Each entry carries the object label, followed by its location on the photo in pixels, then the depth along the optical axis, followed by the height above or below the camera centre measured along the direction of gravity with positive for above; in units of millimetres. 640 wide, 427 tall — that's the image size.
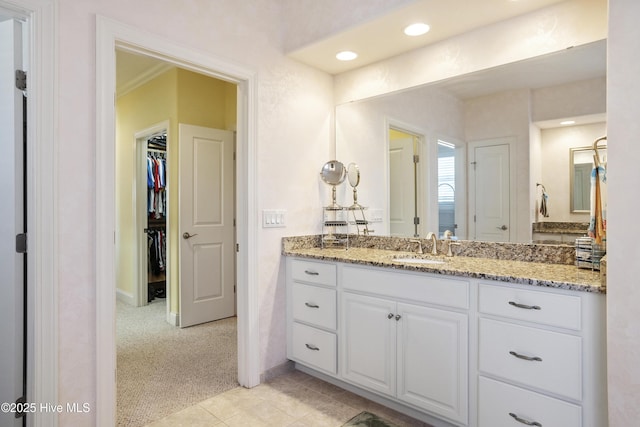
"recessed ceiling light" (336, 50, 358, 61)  2615 +1105
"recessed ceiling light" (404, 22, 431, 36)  2203 +1093
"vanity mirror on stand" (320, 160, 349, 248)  2875 -43
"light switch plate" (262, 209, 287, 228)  2551 -55
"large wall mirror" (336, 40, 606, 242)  1963 +491
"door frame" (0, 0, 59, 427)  1601 +16
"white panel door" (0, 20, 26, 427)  1598 -31
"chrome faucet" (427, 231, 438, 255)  2469 -231
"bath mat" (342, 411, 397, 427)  1990 -1154
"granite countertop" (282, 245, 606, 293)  1540 -297
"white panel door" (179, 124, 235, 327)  3664 -155
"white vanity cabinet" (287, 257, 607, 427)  1495 -663
